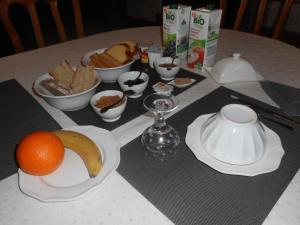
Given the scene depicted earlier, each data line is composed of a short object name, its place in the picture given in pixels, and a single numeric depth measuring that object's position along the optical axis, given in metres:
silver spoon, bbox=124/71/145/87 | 0.81
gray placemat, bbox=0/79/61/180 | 0.60
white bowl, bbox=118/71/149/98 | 0.78
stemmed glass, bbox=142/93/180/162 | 0.59
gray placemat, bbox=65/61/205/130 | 0.70
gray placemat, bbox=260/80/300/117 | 0.72
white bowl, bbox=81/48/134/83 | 0.84
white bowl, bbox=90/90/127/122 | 0.68
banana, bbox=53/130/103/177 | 0.51
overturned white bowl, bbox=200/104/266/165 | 0.52
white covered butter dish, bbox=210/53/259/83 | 0.86
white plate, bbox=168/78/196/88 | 0.86
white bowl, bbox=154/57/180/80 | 0.88
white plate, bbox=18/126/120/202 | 0.47
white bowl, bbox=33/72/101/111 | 0.70
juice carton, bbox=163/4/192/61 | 0.91
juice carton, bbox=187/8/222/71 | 0.85
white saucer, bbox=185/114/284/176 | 0.51
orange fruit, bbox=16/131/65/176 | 0.50
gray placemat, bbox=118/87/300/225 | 0.45
